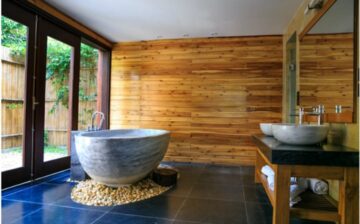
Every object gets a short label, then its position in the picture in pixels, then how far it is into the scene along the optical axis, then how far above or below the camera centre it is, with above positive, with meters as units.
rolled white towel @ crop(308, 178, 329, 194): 2.26 -0.68
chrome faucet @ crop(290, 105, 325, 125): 2.27 +0.04
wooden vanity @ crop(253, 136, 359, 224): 1.65 -0.40
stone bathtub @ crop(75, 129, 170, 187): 2.47 -0.49
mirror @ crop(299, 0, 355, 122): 1.92 +0.52
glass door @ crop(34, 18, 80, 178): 3.20 +0.21
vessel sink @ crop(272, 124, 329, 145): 1.79 -0.14
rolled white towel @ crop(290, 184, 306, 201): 2.10 -0.69
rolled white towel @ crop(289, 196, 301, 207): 2.06 -0.75
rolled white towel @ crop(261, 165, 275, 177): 2.50 -0.61
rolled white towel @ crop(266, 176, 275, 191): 2.26 -0.66
